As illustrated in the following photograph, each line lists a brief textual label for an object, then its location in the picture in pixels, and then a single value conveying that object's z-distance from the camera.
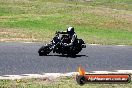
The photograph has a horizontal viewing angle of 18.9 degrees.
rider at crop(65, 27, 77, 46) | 19.72
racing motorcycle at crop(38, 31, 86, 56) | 19.58
